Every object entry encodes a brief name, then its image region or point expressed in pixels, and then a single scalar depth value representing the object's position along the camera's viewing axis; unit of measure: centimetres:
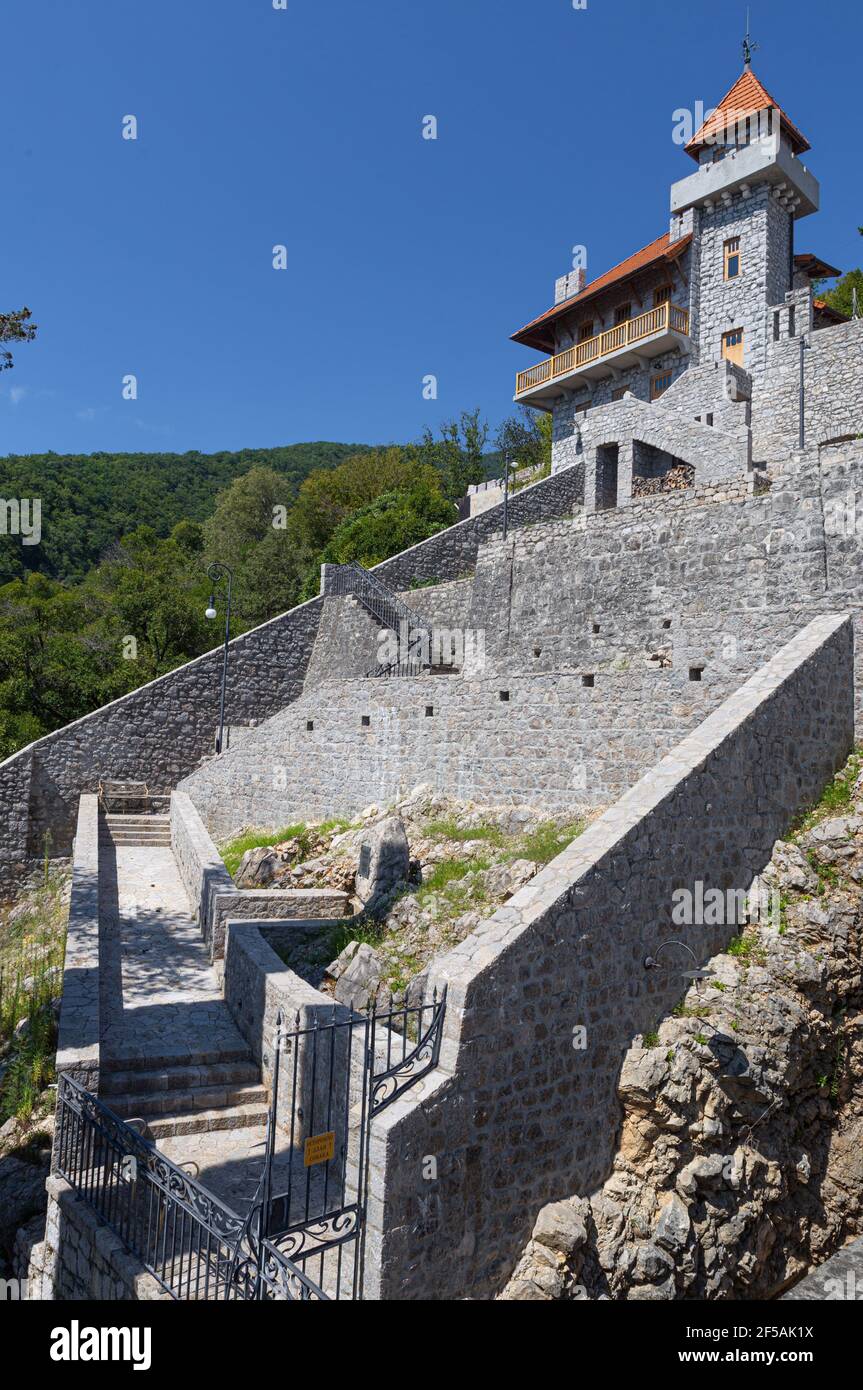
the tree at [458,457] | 3791
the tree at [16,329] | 954
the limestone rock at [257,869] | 1295
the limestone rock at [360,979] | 878
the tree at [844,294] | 3219
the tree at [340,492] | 3500
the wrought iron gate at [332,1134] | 512
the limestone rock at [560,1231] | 587
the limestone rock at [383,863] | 1073
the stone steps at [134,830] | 1705
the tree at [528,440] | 3882
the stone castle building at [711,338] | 2019
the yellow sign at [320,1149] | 523
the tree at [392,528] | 2700
